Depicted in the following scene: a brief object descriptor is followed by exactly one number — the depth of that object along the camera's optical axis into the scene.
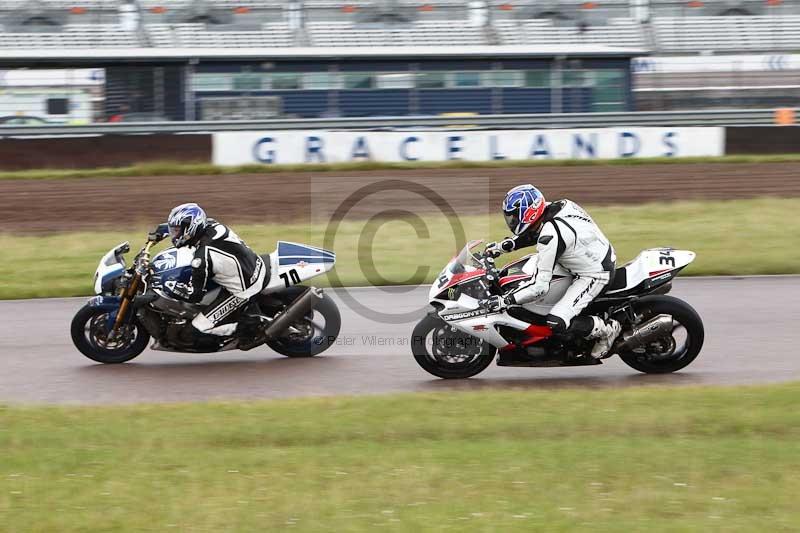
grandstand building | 59.69
